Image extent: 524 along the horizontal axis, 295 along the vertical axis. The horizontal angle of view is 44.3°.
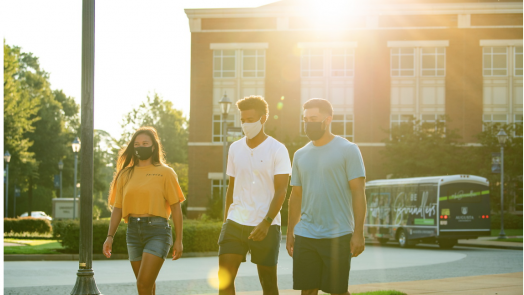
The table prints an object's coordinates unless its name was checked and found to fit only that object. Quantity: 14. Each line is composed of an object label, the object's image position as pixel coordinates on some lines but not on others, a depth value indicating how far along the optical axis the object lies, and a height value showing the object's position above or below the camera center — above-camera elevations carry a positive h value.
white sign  40.06 -3.70
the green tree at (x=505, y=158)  39.06 -0.26
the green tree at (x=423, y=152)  38.53 +0.08
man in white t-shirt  5.52 -0.53
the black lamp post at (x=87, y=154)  6.56 -0.04
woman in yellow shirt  5.61 -0.49
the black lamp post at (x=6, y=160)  39.59 -0.69
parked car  62.30 -6.31
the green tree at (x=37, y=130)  41.38 +1.66
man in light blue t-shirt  5.24 -0.49
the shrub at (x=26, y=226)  30.20 -3.60
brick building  43.25 +5.87
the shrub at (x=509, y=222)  41.38 -4.37
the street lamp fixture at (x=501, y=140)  28.39 +0.62
